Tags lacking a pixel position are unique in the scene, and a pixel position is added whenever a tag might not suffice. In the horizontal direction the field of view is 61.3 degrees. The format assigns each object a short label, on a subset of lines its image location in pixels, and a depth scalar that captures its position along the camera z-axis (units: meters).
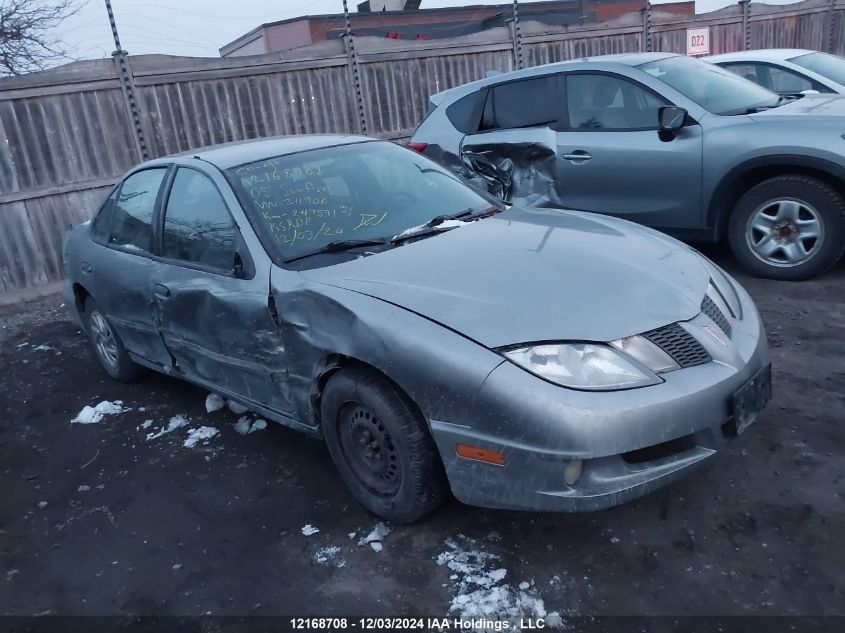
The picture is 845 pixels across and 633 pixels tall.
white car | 7.58
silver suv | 5.15
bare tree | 10.59
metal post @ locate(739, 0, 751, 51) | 13.09
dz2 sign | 12.66
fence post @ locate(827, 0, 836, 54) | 14.18
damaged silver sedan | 2.53
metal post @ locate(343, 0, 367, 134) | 9.67
